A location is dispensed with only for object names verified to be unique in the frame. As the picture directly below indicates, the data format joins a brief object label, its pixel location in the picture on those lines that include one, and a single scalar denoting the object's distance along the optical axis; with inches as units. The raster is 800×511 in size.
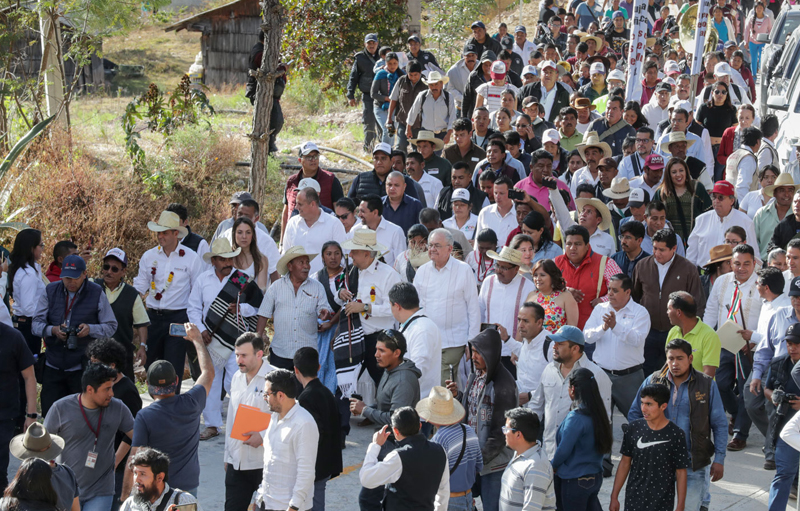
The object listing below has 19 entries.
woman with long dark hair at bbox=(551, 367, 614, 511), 470.6
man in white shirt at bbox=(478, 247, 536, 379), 626.5
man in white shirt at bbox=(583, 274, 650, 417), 597.0
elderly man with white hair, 627.8
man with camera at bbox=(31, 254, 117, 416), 610.2
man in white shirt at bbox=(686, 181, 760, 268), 713.6
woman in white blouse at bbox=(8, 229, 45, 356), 649.6
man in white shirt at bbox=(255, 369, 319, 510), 437.7
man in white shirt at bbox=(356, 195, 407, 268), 727.1
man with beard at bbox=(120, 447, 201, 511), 395.2
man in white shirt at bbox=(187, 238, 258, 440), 647.8
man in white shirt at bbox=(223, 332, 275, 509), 485.4
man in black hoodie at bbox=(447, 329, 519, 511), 494.6
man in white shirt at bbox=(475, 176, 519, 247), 732.0
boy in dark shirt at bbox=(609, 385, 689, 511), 464.1
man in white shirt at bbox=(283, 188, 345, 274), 729.6
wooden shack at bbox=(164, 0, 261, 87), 2325.3
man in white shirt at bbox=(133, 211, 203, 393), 685.3
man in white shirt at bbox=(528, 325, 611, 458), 510.9
